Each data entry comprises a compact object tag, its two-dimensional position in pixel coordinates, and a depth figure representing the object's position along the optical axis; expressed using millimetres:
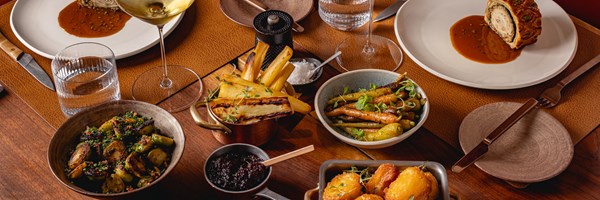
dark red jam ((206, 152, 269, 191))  1456
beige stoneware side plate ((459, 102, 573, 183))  1567
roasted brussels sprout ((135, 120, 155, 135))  1522
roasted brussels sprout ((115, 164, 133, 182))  1422
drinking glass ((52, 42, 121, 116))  1670
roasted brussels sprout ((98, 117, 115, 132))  1530
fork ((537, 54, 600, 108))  1776
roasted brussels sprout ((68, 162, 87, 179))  1422
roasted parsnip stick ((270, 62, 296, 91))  1658
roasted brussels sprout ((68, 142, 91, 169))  1448
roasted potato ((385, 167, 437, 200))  1338
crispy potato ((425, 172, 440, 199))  1380
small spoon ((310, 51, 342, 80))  1805
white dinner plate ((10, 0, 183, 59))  1907
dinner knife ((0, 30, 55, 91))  1830
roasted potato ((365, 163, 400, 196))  1387
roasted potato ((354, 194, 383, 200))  1336
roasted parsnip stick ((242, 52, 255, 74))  1690
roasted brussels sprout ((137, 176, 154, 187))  1424
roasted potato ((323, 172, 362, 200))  1355
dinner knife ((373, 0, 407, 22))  2070
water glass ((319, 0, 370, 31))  2027
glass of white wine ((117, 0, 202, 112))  1792
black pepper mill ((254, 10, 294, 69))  1785
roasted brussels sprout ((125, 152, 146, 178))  1432
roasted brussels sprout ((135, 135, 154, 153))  1475
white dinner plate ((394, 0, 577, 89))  1836
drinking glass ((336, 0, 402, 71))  1926
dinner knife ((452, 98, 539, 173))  1573
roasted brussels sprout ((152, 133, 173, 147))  1493
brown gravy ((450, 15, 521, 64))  1926
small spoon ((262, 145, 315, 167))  1450
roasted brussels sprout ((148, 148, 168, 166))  1470
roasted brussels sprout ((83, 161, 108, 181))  1417
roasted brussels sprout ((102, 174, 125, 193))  1413
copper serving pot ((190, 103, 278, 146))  1547
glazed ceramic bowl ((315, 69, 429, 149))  1585
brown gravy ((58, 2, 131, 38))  1985
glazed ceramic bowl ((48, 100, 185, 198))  1424
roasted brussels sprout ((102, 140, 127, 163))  1466
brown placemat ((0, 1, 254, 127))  1794
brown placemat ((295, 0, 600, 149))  1725
